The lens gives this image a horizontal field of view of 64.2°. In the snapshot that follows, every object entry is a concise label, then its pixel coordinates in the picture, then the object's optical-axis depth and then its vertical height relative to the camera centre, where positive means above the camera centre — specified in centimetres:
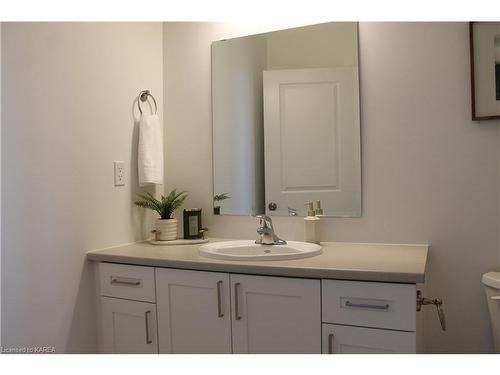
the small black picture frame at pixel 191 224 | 195 -22
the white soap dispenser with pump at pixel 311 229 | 176 -23
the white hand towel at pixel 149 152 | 190 +14
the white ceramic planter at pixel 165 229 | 191 -24
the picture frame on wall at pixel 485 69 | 157 +41
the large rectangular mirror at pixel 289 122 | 179 +26
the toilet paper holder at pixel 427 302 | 129 -43
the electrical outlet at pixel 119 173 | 181 +4
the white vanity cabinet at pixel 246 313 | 125 -48
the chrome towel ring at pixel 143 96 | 198 +42
